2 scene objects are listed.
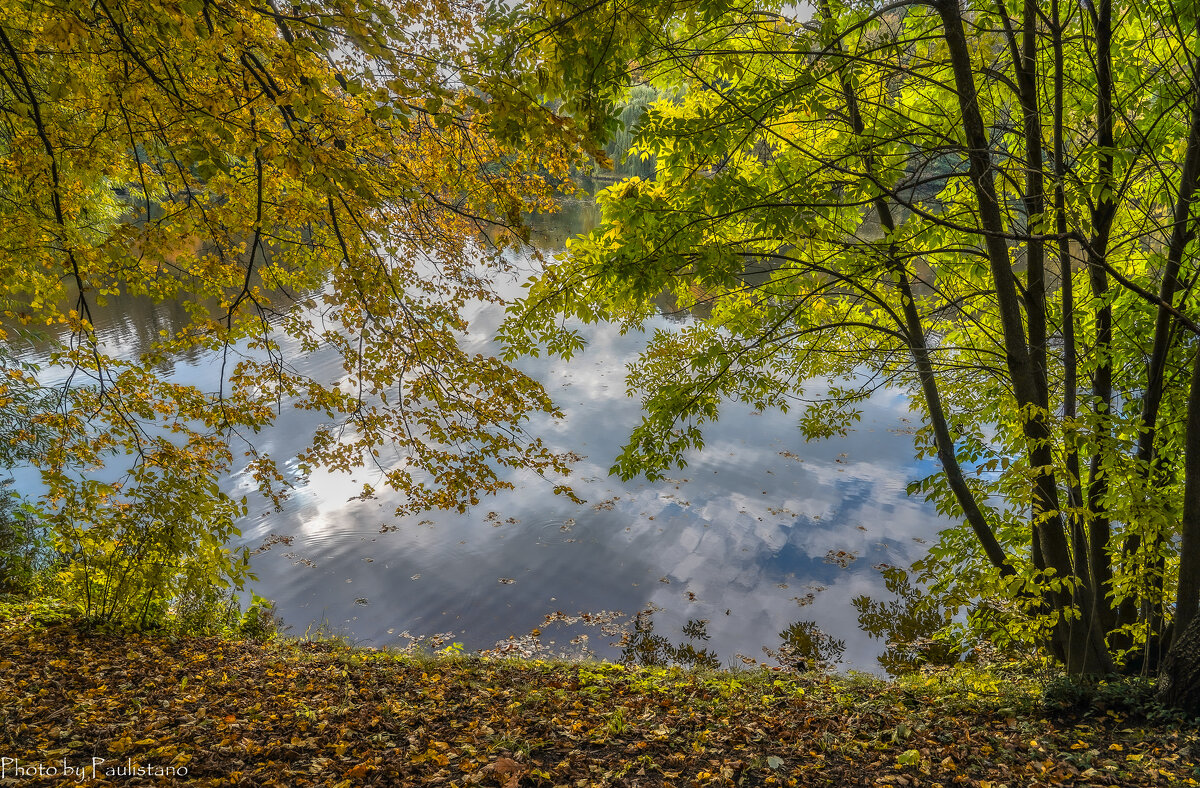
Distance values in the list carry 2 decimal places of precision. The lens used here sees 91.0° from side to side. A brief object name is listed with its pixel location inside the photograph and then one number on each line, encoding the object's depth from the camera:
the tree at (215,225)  2.89
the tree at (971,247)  3.64
